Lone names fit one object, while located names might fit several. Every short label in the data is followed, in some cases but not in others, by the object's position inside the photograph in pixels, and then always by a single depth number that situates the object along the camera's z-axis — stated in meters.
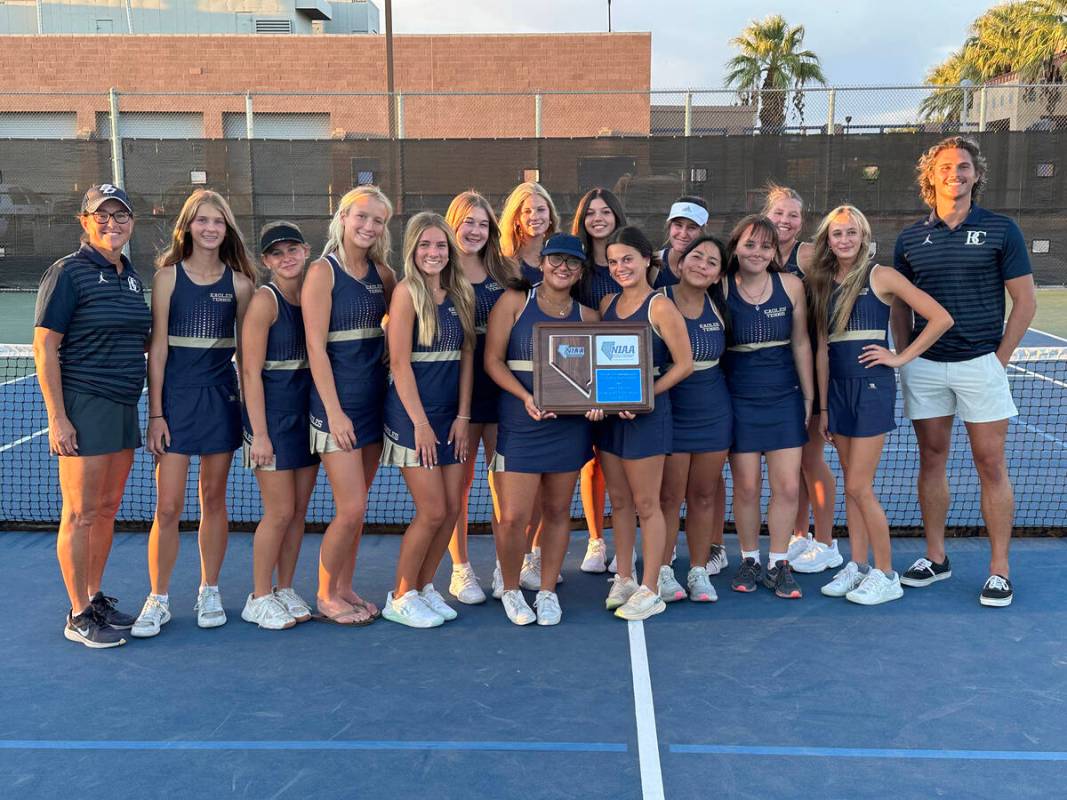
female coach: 4.36
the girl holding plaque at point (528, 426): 4.63
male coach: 4.93
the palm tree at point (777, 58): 36.97
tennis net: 6.39
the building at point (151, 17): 29.56
